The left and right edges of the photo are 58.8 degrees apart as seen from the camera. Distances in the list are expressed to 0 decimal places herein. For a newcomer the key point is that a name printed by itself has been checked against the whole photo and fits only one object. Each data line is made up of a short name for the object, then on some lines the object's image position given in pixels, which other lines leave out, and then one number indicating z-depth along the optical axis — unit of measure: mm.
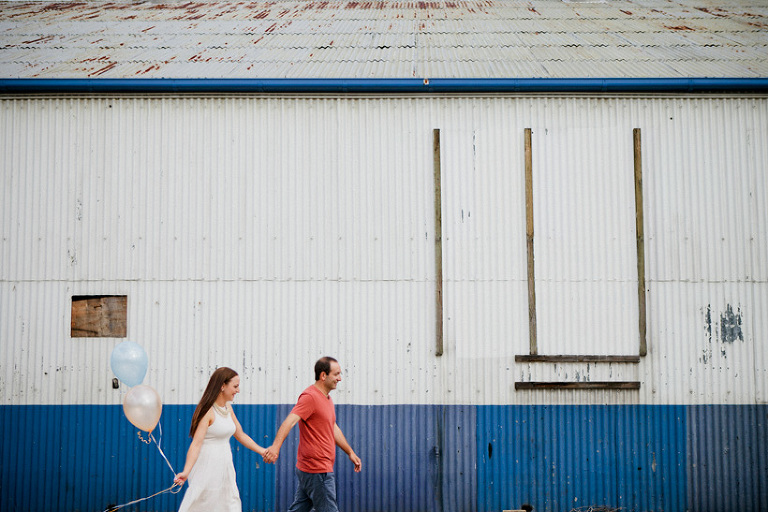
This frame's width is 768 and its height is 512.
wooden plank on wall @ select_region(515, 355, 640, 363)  8312
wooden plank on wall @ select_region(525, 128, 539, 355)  8391
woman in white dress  5539
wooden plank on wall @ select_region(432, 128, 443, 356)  8383
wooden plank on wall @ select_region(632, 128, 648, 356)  8352
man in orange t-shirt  6203
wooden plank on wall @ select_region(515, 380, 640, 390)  8273
